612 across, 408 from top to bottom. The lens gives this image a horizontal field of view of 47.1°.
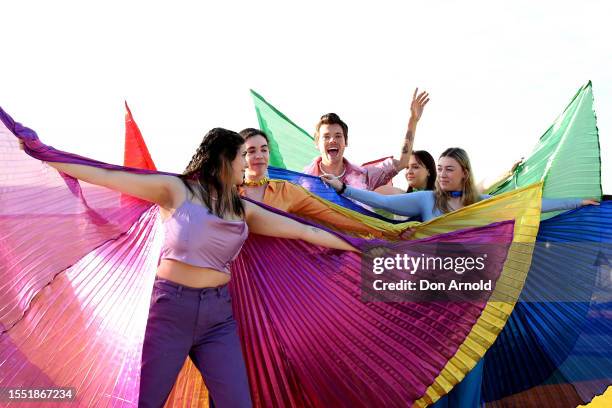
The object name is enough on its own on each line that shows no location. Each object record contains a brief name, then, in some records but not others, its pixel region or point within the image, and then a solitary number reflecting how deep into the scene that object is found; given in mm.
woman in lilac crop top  2764
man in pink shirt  4465
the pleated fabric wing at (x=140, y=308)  3123
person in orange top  3658
